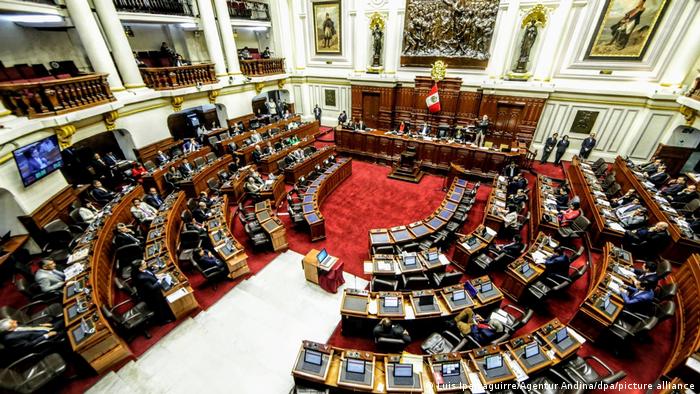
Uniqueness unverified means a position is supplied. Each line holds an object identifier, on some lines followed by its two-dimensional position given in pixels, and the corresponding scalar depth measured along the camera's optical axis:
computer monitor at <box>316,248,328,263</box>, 7.06
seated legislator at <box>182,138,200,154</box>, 12.58
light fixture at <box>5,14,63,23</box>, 8.47
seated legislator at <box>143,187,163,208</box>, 9.41
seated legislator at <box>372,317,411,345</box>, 5.10
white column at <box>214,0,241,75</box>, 14.10
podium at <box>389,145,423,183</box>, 13.20
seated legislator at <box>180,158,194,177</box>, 11.07
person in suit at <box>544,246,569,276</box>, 6.43
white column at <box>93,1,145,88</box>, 9.95
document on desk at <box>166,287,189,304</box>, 6.04
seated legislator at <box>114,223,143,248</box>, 7.52
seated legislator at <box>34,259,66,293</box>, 6.01
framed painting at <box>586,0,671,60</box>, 11.03
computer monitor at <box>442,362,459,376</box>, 4.49
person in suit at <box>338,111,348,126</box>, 16.72
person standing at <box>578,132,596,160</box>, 12.81
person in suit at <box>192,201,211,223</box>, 8.77
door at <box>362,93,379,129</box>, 17.52
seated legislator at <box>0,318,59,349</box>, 4.68
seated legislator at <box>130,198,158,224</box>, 8.62
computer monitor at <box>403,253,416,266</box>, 6.98
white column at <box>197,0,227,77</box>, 13.31
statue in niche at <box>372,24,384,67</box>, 16.04
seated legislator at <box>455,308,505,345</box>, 5.16
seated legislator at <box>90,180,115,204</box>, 9.34
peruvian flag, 15.05
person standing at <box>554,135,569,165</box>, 13.28
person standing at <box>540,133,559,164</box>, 13.37
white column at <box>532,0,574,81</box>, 12.12
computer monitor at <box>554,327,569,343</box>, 4.89
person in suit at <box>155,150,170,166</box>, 11.42
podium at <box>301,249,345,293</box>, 6.98
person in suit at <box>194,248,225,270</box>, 6.95
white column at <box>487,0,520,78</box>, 12.97
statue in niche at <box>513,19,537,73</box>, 12.78
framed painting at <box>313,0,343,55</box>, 16.95
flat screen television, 7.22
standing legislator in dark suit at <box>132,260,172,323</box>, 5.75
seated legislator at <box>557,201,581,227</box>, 8.48
